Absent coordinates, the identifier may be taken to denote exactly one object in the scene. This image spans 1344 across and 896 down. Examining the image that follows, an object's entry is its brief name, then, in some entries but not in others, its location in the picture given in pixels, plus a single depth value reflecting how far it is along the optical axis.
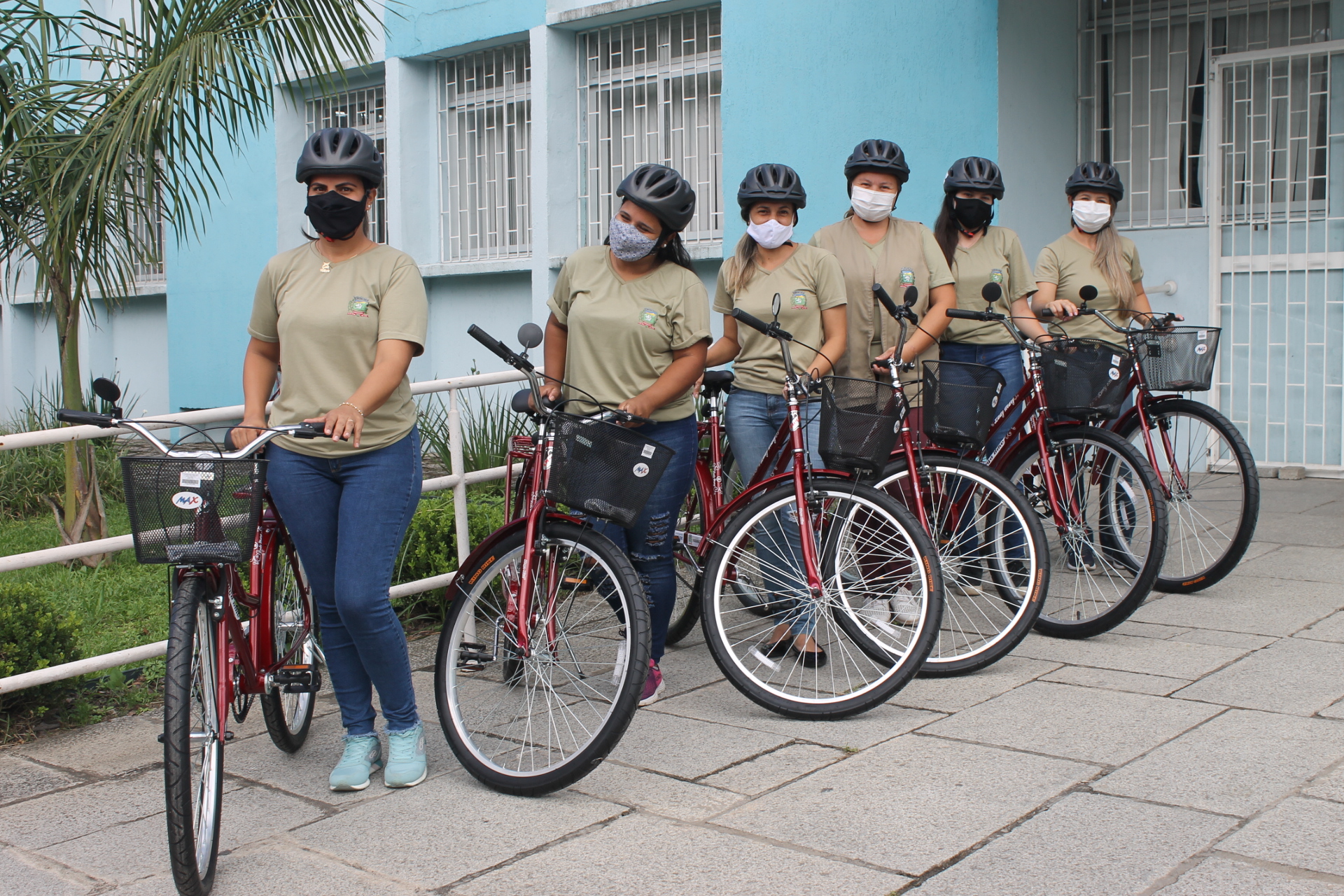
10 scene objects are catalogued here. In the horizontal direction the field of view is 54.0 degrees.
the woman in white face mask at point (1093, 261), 6.02
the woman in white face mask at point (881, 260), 5.19
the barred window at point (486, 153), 10.01
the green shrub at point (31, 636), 4.44
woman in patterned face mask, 4.18
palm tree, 6.09
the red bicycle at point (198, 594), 2.98
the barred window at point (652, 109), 8.91
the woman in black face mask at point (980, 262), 5.66
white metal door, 8.69
